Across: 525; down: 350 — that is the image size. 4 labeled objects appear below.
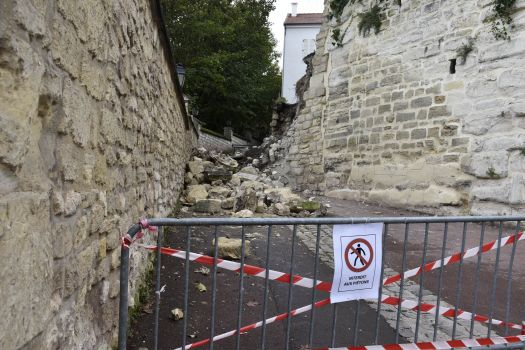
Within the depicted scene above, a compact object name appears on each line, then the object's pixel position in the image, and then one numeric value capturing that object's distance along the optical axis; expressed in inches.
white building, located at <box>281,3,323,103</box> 1240.2
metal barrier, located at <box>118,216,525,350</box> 82.4
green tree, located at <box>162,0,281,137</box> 750.5
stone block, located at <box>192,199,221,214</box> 309.0
